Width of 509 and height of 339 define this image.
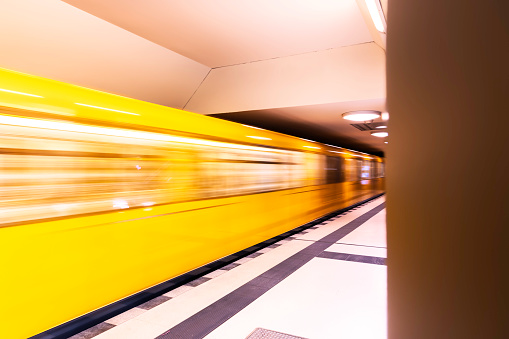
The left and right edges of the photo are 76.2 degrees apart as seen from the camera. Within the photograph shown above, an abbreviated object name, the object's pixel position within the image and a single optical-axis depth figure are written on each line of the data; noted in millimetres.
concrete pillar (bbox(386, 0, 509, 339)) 332
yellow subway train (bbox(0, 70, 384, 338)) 1997
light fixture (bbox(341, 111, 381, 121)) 6732
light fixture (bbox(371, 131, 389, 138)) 10414
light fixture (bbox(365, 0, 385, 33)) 3543
